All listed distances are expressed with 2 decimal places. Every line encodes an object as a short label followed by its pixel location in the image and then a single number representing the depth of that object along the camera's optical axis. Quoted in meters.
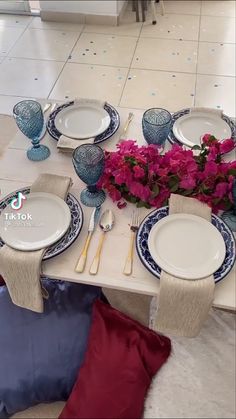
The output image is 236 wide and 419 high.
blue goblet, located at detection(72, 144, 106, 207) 1.07
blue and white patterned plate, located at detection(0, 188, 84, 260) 1.01
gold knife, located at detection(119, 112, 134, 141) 1.31
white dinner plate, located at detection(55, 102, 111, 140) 1.31
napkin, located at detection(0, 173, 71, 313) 0.98
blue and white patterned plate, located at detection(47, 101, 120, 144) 1.30
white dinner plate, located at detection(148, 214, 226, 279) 0.95
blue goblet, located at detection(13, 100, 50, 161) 1.23
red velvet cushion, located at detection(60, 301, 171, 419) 1.08
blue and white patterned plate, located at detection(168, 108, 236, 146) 1.29
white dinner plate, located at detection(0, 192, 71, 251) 1.01
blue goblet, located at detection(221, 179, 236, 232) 1.06
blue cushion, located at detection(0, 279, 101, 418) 1.16
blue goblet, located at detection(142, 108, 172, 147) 1.20
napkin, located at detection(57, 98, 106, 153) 1.24
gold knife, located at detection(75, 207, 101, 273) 0.98
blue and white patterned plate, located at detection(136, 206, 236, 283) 0.96
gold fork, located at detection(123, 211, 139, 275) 0.98
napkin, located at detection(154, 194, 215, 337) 0.92
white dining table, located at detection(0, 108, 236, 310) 0.96
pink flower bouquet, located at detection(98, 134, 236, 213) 1.09
